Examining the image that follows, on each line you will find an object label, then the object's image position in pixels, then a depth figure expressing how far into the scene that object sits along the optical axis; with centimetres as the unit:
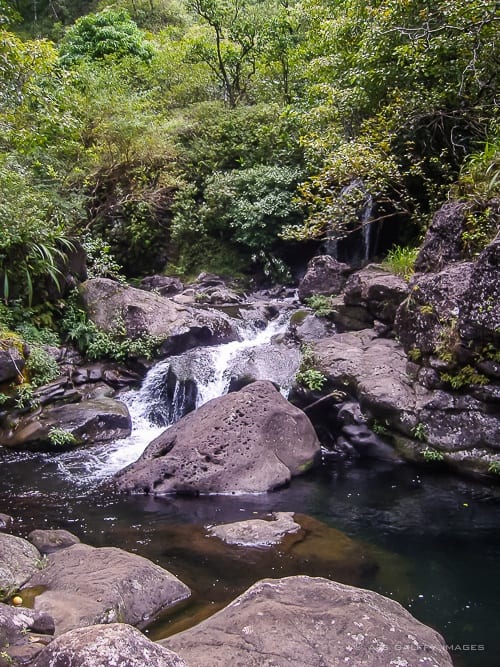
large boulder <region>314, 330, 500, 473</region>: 775
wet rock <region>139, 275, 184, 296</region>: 1570
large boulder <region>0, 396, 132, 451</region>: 922
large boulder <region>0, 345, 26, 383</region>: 970
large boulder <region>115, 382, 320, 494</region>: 768
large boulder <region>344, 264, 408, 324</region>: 1041
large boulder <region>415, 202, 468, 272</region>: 931
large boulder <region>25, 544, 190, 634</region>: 429
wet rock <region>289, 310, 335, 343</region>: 1166
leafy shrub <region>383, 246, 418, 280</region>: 1094
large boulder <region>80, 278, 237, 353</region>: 1187
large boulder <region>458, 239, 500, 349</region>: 753
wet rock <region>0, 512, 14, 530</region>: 645
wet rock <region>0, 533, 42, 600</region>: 471
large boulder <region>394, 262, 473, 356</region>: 847
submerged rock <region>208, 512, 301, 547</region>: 603
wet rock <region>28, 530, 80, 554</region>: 576
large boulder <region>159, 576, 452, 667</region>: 341
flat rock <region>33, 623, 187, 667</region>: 260
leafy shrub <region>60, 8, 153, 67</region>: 2402
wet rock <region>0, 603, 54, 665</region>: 351
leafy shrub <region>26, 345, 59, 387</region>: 1028
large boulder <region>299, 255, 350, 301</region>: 1318
